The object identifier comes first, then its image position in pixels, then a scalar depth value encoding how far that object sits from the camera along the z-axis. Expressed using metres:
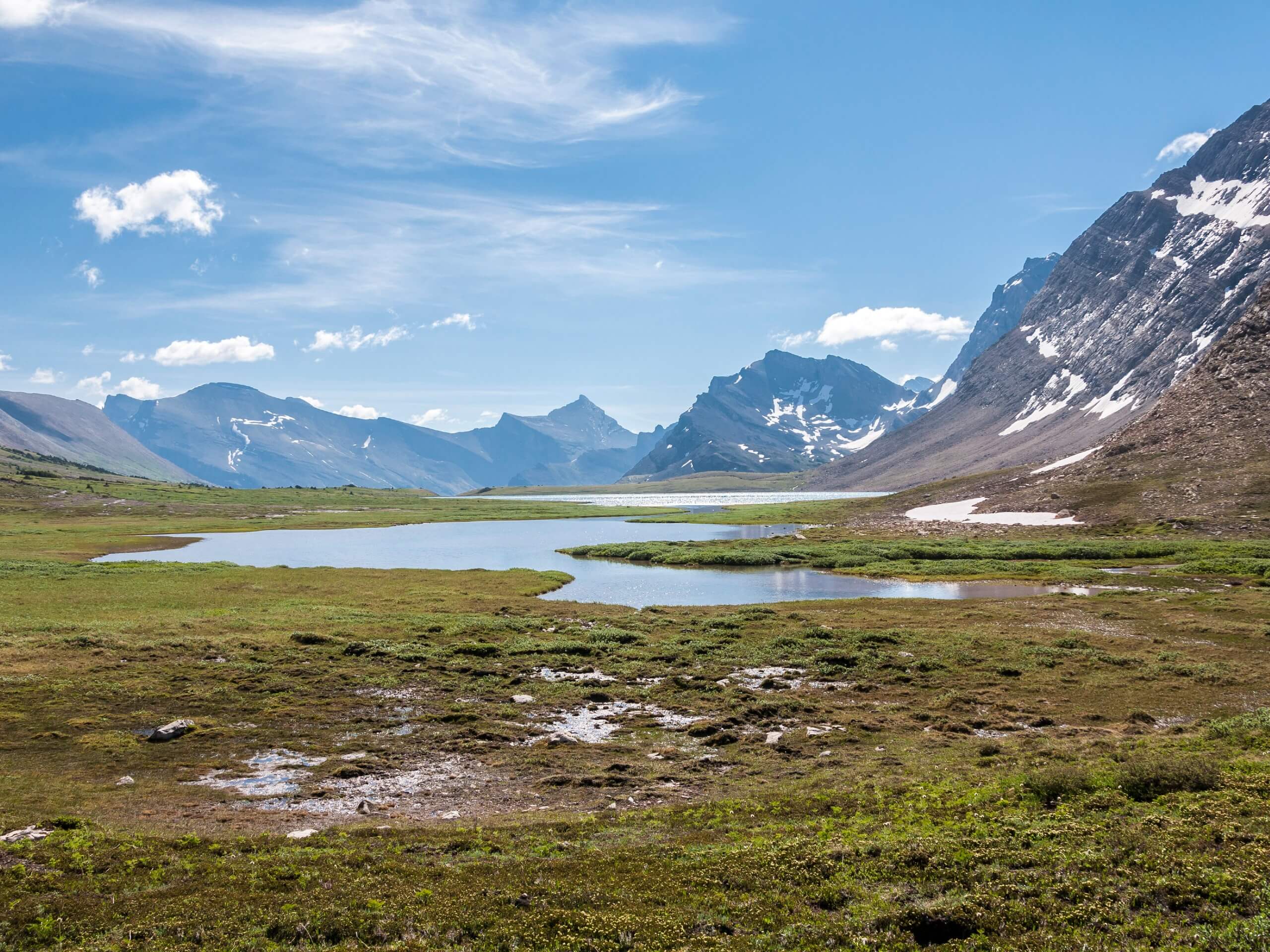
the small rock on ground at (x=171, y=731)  32.38
